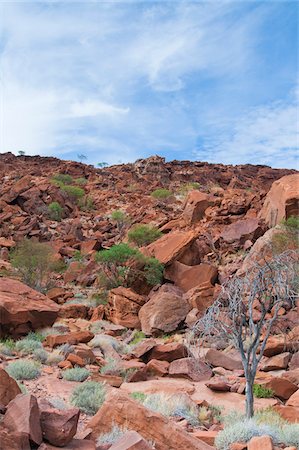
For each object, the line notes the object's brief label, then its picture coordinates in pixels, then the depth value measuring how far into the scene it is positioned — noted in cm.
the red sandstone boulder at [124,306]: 1663
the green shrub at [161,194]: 3877
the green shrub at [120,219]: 3158
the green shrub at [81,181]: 4668
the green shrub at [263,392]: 936
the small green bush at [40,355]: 1055
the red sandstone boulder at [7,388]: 580
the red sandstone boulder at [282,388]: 956
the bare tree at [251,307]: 776
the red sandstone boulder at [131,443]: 411
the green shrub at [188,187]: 4288
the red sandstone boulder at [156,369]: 1068
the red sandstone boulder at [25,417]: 443
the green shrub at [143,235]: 2466
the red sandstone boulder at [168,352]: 1202
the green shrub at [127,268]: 1930
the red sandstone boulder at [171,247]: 2016
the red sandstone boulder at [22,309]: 1264
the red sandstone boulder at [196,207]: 2619
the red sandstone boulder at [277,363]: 1166
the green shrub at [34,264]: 2066
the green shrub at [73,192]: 3997
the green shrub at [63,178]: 4561
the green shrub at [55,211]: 3462
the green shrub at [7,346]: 1067
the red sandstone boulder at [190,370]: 1066
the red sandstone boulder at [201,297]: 1643
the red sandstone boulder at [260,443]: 497
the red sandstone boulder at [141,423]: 505
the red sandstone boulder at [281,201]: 2072
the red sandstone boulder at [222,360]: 1183
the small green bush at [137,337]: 1457
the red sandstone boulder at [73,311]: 1634
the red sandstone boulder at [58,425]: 473
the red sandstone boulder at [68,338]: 1196
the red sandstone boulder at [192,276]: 1869
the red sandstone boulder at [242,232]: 2178
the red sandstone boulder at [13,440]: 398
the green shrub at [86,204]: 3916
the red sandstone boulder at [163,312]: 1556
